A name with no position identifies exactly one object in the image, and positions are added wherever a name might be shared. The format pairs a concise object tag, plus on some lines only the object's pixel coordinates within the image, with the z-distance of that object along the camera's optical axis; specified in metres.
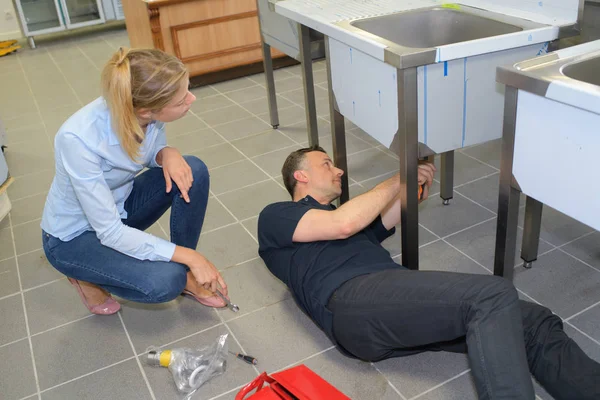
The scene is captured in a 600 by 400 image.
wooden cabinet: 3.83
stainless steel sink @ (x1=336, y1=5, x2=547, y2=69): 1.85
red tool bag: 1.34
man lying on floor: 1.32
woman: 1.52
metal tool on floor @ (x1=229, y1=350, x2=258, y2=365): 1.68
